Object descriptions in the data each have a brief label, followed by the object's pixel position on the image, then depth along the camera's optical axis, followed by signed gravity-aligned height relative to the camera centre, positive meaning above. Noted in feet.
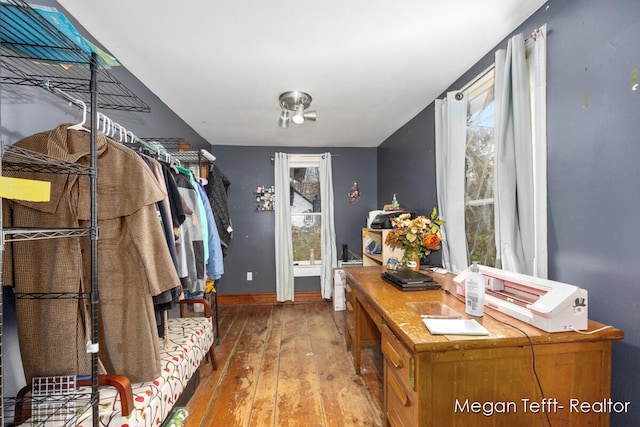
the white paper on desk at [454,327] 3.39 -1.45
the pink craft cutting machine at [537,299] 3.31 -1.19
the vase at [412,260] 6.60 -1.09
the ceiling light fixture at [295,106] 7.50 +3.24
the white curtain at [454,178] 6.58 +0.92
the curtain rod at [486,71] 4.60 +3.03
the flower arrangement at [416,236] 6.26 -0.47
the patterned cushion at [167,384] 3.61 -2.56
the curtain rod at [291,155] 12.84 +3.00
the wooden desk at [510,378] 3.27 -2.00
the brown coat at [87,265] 3.52 -0.58
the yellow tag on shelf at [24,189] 2.13 +0.29
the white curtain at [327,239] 12.82 -1.01
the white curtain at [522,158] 4.54 +0.96
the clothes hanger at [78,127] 3.70 +1.35
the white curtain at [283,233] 12.58 -0.69
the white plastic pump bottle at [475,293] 3.94 -1.15
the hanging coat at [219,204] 9.00 +0.55
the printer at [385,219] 9.03 -0.09
